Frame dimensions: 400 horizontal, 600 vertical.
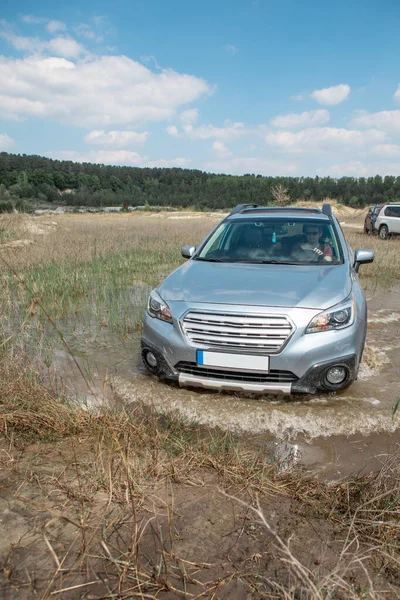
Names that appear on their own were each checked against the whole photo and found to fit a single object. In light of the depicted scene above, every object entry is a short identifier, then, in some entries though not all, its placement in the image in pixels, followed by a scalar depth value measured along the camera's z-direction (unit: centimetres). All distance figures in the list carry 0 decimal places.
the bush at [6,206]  2703
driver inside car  467
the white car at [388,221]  1866
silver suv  338
